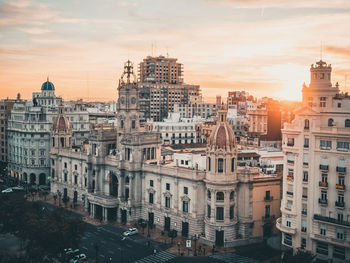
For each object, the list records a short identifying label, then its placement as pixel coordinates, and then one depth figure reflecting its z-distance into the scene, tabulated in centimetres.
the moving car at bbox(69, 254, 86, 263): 8361
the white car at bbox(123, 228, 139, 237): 10081
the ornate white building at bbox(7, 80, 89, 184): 15762
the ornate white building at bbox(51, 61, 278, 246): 9375
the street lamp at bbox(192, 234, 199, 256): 8931
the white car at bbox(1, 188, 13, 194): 14189
